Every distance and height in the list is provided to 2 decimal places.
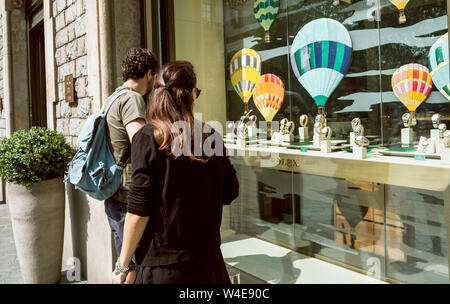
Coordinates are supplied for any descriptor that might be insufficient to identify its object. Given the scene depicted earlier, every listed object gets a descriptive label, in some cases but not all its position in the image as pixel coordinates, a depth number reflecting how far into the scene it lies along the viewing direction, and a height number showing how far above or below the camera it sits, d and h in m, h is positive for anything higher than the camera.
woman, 1.74 -0.20
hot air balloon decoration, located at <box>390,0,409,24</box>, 3.01 +0.99
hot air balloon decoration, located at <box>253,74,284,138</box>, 3.82 +0.44
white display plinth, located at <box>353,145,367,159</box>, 2.98 -0.10
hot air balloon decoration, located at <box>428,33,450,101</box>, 2.61 +0.49
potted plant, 4.09 -0.50
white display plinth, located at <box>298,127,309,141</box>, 3.61 +0.07
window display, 2.82 +0.09
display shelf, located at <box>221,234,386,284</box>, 3.36 -1.12
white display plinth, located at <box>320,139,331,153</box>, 3.28 -0.05
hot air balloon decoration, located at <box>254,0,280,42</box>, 3.78 +1.24
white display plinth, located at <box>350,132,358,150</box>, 3.27 +0.00
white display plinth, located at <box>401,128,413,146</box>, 2.98 +0.01
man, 2.60 +0.20
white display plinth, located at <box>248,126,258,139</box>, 3.96 +0.10
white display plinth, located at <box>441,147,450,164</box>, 2.42 -0.11
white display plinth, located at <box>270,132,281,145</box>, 3.78 +0.03
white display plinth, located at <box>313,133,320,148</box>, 3.40 +0.00
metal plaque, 4.77 +0.69
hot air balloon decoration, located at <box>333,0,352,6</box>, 3.37 +1.17
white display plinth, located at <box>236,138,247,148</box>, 3.97 -0.01
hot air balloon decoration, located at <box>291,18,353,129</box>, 3.38 +0.72
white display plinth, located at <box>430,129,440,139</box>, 2.75 +0.03
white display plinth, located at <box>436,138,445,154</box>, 2.49 -0.06
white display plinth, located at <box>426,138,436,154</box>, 2.66 -0.06
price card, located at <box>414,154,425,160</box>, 2.62 -0.13
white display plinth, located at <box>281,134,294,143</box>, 3.70 +0.03
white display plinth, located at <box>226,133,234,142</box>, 4.00 +0.05
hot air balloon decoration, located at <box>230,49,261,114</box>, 3.96 +0.70
